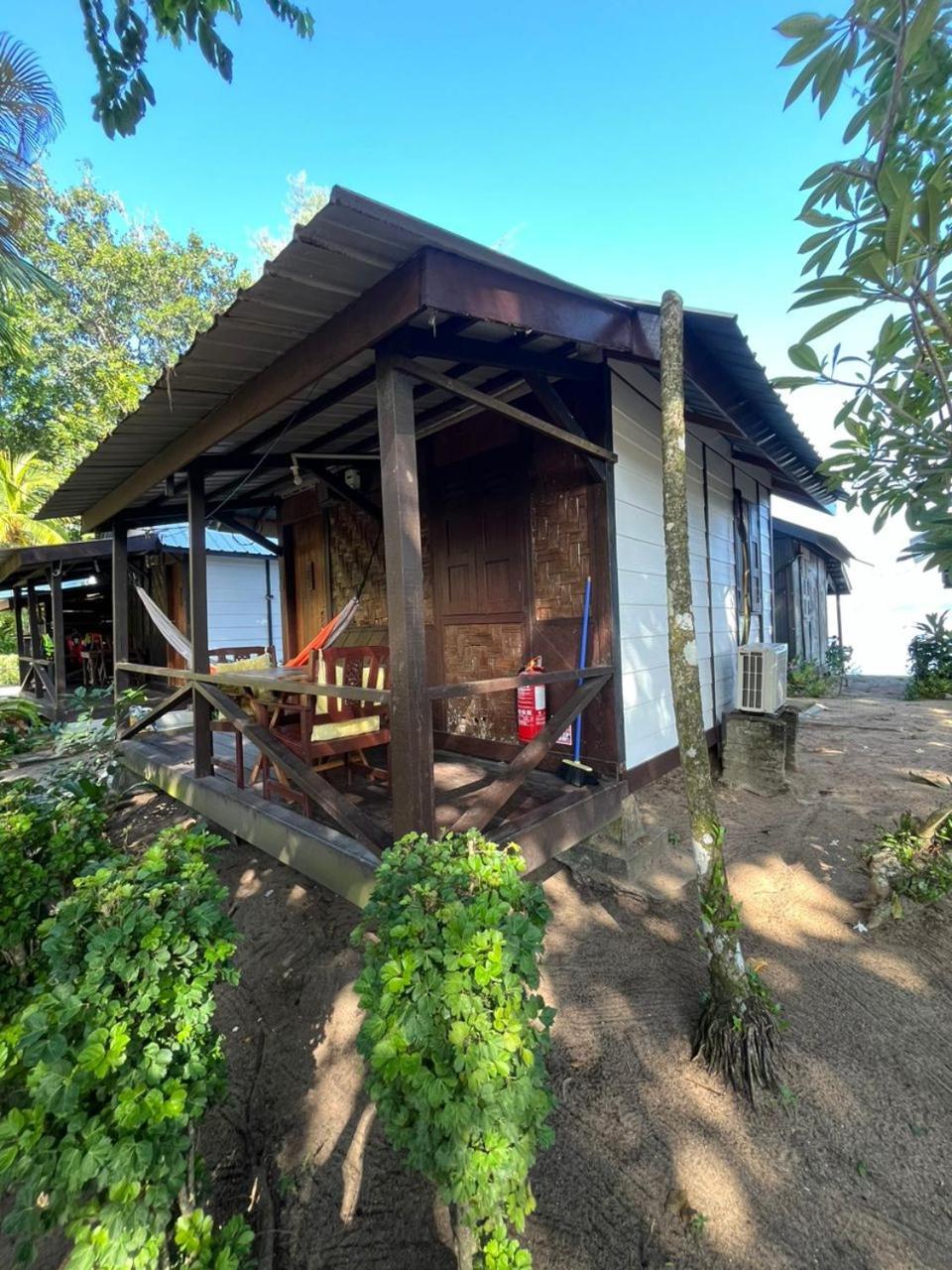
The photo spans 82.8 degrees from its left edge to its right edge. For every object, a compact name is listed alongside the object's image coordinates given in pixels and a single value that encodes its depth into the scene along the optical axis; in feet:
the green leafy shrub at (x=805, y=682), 32.09
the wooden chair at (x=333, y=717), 10.63
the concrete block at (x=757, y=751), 15.23
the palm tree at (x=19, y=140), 17.56
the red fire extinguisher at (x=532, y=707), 11.69
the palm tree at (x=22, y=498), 40.57
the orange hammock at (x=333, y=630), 12.94
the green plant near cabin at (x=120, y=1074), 3.74
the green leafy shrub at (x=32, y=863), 7.07
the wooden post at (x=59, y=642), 25.03
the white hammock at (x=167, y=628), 15.53
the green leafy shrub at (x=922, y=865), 9.18
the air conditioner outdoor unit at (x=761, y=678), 16.29
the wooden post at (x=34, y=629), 31.07
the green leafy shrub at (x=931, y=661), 31.45
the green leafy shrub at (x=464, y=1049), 4.07
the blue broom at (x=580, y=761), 11.16
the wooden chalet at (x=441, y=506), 7.22
